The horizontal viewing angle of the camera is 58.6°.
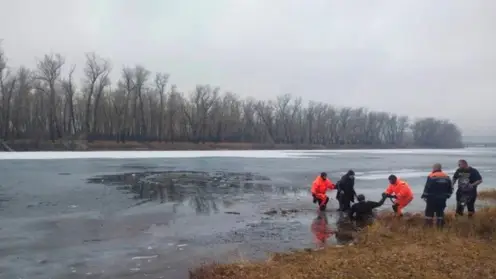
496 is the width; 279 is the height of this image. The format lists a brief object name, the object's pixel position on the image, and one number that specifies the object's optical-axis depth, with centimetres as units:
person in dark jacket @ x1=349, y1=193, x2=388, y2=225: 1241
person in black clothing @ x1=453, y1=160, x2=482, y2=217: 1150
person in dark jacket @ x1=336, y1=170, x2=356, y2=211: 1293
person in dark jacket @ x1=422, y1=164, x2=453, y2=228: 1080
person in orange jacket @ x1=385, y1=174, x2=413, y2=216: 1238
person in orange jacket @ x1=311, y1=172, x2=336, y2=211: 1388
